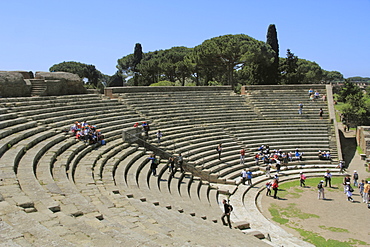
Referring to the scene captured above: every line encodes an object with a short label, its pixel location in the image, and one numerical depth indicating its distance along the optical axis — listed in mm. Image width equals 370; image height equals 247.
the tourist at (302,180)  17062
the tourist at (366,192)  14117
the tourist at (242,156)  18916
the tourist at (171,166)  14709
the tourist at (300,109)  25672
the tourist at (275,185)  15289
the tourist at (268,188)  15933
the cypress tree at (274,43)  41688
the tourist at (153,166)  13867
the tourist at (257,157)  19547
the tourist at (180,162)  15367
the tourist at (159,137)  18375
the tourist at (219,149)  18875
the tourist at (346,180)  15648
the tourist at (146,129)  18359
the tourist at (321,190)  15034
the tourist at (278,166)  18703
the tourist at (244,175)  16844
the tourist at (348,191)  15013
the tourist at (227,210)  10423
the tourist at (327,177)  16844
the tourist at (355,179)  17078
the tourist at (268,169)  18219
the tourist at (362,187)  15219
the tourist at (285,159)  20047
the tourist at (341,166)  19500
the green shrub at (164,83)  37975
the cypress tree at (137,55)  54156
